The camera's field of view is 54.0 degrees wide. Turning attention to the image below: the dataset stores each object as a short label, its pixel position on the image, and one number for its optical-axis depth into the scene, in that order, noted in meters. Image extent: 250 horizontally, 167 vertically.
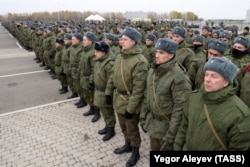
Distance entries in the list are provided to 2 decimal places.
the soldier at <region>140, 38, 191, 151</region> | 3.05
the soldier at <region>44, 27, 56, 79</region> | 9.80
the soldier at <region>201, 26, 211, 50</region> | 9.88
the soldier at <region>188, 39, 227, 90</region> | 4.00
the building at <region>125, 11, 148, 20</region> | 63.38
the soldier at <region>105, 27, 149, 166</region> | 4.02
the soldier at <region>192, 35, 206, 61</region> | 6.04
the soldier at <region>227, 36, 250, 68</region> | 4.25
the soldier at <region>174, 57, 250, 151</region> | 2.30
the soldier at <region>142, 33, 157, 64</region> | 7.78
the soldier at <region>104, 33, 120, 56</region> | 7.82
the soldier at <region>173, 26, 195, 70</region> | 5.46
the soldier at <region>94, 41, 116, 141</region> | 5.14
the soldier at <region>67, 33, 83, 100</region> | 6.88
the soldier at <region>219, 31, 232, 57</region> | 6.70
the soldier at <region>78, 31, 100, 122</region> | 6.11
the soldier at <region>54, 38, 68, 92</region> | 8.37
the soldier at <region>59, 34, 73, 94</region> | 7.64
